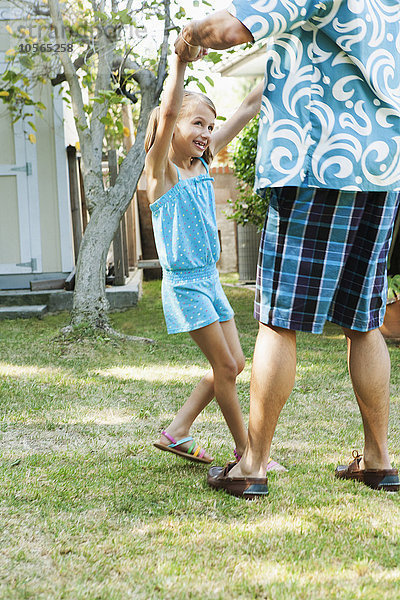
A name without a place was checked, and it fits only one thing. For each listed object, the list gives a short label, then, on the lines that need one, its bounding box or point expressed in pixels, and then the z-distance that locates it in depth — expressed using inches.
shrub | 289.6
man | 74.0
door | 313.4
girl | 90.9
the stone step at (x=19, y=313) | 272.1
